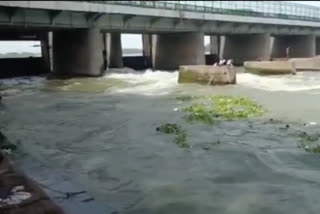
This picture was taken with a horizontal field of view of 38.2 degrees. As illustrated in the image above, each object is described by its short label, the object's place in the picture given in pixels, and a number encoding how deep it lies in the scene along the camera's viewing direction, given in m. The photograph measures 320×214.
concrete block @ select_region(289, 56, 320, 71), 43.36
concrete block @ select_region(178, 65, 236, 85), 27.95
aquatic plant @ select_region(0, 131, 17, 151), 10.44
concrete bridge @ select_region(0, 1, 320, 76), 30.22
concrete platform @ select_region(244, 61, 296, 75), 36.97
